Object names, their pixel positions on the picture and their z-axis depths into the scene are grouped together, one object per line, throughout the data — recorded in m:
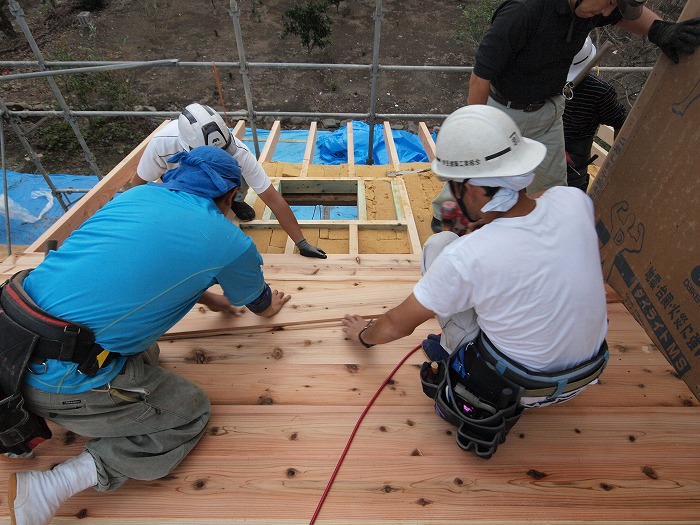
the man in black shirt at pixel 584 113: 3.15
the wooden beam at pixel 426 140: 5.35
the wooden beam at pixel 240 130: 5.43
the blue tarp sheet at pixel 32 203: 6.22
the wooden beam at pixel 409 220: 3.70
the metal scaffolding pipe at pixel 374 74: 4.89
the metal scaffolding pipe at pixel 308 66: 4.95
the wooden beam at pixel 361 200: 4.26
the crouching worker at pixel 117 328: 1.55
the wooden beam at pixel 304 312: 2.43
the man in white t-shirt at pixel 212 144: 2.95
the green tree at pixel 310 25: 12.59
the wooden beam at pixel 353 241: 3.64
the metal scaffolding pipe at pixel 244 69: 4.64
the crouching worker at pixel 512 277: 1.35
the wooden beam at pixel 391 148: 5.17
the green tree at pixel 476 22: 11.53
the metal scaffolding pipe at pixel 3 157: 3.70
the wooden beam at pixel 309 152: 4.86
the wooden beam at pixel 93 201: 3.25
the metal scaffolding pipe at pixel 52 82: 4.30
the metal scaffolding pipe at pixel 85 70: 4.41
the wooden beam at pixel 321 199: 4.86
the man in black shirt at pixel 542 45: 2.36
